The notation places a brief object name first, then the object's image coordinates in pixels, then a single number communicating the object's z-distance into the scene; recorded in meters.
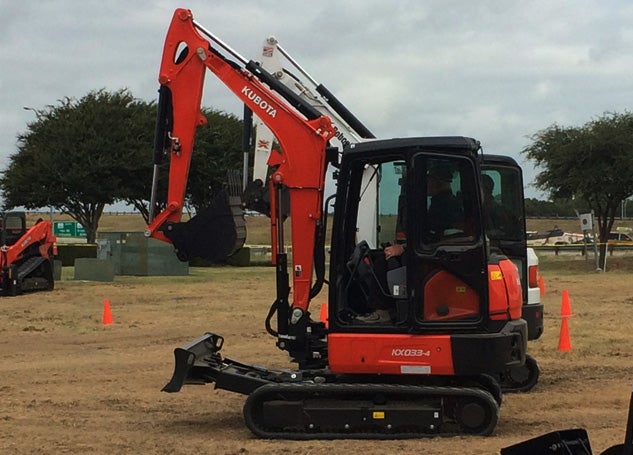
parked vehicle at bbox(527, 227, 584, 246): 68.23
